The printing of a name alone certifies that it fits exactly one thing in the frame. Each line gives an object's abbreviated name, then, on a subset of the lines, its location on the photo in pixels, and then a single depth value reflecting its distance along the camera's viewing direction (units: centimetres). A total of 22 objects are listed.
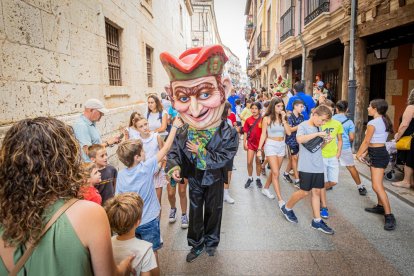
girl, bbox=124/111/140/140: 374
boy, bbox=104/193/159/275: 186
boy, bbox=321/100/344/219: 400
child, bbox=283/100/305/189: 486
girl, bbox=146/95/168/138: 495
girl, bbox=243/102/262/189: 520
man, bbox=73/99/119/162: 334
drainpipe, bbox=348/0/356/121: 704
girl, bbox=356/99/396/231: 368
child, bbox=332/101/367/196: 473
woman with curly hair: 111
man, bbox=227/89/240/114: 880
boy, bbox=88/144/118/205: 286
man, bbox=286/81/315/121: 585
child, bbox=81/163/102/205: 224
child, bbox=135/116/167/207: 351
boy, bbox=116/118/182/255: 255
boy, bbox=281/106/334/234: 355
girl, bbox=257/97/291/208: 445
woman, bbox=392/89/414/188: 461
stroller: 539
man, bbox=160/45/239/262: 293
